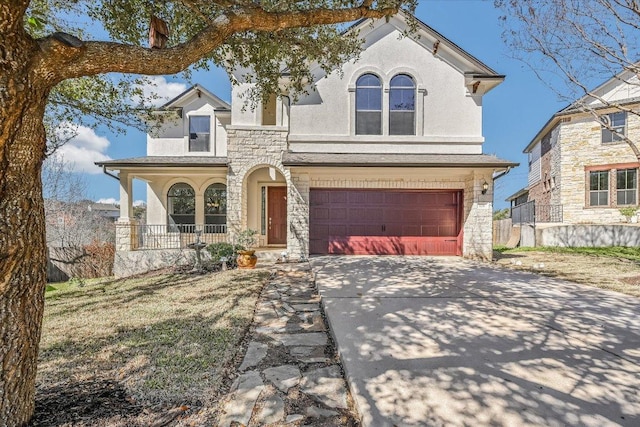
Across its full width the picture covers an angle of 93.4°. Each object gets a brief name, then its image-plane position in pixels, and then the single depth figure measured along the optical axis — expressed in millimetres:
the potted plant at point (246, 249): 8508
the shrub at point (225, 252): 8867
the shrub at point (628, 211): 14375
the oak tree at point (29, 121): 1861
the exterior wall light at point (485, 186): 9828
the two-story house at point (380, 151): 10109
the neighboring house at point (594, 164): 15438
